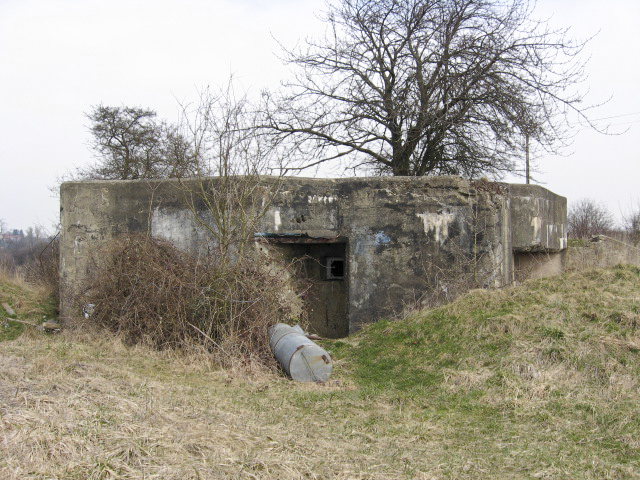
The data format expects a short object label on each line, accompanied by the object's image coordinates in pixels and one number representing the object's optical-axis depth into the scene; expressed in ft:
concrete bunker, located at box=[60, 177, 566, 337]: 31.42
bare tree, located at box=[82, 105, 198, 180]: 67.56
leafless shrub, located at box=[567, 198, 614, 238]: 80.23
